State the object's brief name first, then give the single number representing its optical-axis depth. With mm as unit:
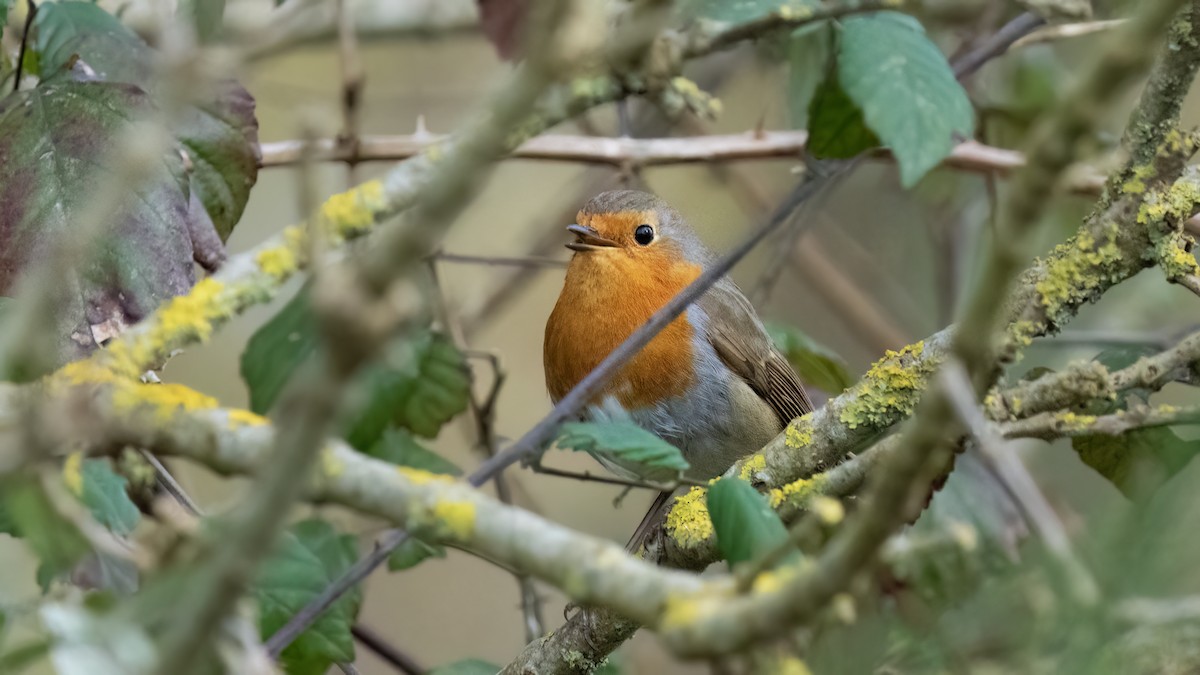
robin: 6742
